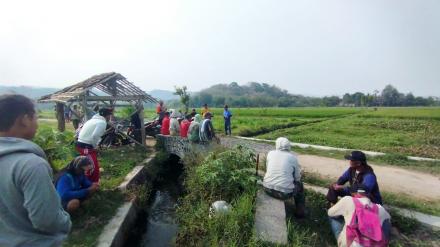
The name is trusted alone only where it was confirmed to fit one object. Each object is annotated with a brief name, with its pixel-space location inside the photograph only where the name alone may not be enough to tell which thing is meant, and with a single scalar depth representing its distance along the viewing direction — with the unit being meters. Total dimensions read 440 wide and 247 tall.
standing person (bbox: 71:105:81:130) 14.94
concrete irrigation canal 5.19
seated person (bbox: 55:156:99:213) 5.21
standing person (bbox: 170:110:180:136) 11.91
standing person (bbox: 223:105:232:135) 16.65
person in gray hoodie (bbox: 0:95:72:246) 1.93
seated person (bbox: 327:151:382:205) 5.29
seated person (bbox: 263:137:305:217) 5.86
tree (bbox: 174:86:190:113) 23.89
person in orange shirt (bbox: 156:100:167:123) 14.17
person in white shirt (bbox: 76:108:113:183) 6.62
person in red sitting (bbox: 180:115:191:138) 10.92
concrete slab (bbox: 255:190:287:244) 4.80
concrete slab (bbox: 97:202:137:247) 5.06
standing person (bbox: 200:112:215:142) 9.73
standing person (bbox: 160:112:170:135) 12.31
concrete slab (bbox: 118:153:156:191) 7.43
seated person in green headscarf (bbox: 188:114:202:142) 9.94
